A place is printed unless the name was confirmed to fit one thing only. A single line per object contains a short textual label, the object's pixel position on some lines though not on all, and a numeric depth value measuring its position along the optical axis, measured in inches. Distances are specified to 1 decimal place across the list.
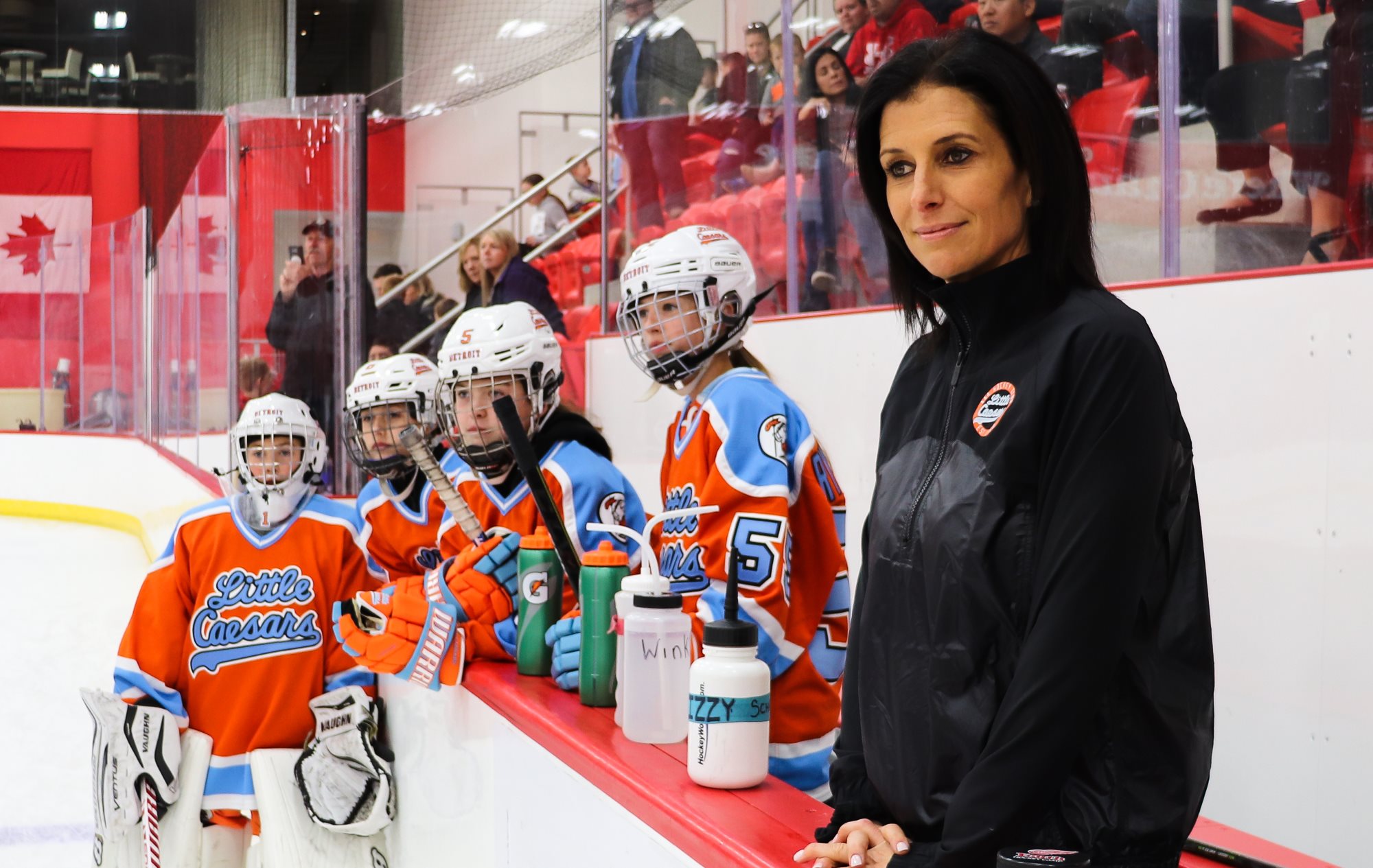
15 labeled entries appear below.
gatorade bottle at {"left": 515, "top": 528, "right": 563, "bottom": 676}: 69.1
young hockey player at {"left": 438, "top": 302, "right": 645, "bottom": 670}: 77.2
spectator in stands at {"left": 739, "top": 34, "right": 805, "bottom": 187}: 138.7
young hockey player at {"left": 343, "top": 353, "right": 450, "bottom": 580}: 105.2
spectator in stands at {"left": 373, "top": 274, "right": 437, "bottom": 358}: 181.8
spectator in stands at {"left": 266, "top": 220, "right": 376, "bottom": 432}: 178.4
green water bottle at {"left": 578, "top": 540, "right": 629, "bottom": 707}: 59.2
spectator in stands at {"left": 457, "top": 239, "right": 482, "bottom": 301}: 198.4
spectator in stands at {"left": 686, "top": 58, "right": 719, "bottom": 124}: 153.9
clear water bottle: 53.6
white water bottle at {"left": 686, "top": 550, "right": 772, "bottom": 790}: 45.3
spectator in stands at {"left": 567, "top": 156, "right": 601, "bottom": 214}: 234.3
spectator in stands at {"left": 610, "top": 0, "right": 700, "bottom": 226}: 163.2
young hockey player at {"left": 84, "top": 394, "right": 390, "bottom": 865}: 86.6
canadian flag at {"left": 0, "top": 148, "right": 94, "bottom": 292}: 360.5
